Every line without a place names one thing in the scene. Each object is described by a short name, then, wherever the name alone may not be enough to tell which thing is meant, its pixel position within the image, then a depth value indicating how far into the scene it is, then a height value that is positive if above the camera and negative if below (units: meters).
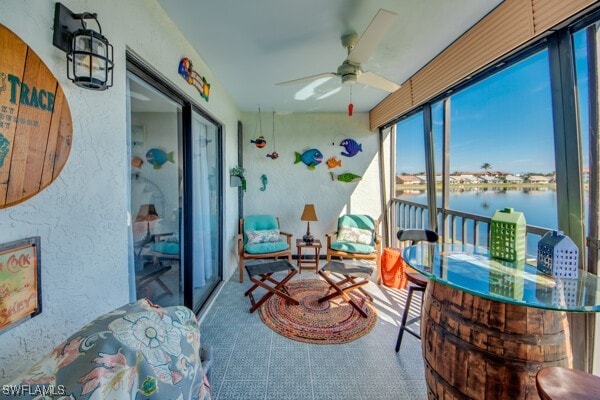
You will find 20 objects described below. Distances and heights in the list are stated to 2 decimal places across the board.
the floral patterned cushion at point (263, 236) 3.54 -0.45
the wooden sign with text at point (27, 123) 0.75 +0.28
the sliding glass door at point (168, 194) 1.60 +0.10
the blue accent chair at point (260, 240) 3.33 -0.49
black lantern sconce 0.92 +0.61
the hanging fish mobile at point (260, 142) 4.08 +1.03
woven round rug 2.19 -1.11
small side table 3.59 -0.60
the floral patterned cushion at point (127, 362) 0.59 -0.41
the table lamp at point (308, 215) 3.89 -0.17
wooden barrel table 0.98 -0.60
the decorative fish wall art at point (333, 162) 4.18 +0.68
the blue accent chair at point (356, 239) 3.35 -0.52
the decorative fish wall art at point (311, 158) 4.14 +0.76
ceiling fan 1.41 +1.04
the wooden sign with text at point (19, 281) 0.75 -0.22
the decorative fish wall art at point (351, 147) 4.11 +0.91
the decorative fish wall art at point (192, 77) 1.96 +1.11
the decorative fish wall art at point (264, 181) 4.16 +0.39
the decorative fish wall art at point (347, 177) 4.18 +0.43
